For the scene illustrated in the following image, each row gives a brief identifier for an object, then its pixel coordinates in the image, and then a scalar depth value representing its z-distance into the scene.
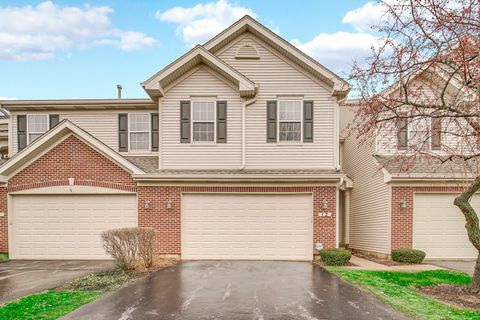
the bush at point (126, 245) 10.70
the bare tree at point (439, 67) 7.09
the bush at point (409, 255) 12.94
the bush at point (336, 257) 12.25
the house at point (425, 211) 13.88
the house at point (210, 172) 13.43
